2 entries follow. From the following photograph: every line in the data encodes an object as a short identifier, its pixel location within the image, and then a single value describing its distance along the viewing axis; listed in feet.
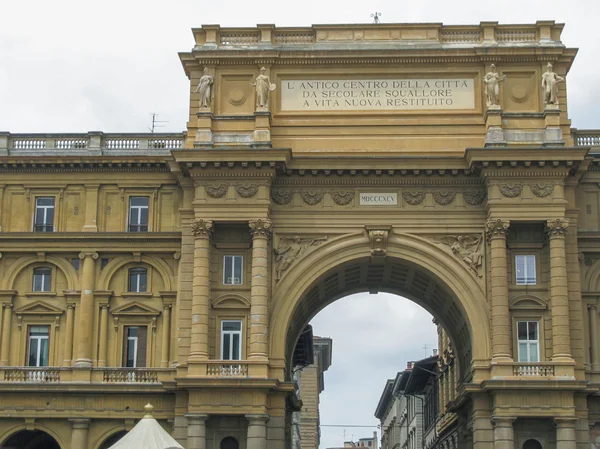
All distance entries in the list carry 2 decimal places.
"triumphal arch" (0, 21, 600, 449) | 172.76
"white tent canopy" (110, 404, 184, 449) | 101.76
